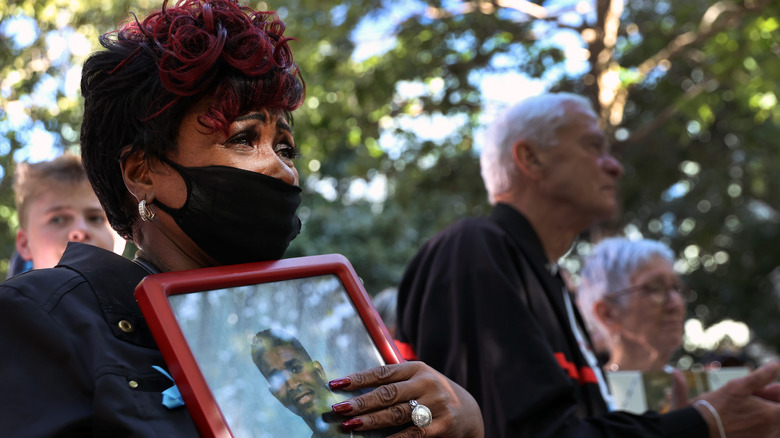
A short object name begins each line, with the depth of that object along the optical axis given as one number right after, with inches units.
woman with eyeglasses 191.3
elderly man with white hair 107.2
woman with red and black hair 61.2
